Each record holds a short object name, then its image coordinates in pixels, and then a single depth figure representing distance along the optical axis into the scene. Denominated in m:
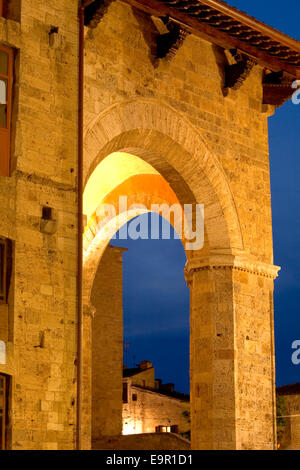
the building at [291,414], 34.03
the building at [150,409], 38.66
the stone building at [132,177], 15.22
